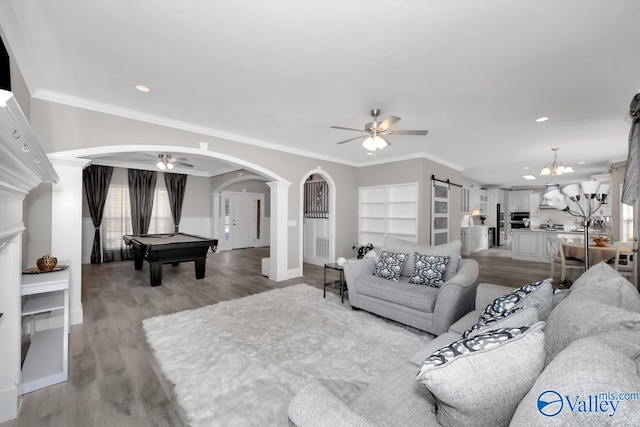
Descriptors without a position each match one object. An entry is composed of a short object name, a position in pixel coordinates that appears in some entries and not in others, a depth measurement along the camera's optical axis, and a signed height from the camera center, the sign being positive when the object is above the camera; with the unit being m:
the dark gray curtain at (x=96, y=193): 6.80 +0.51
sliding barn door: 6.17 +0.08
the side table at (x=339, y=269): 3.82 -0.78
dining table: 4.68 -0.62
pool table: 4.69 -0.67
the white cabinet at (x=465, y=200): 9.30 +0.57
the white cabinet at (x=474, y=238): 8.88 -0.76
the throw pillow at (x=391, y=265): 3.47 -0.66
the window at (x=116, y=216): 7.17 -0.07
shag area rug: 1.92 -1.32
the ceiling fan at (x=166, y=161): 5.58 +1.12
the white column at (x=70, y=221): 3.12 -0.09
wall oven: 10.91 -0.05
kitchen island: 7.28 -0.73
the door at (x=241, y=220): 9.42 -0.20
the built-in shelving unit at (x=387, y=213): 6.12 +0.07
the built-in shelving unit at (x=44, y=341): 2.10 -1.25
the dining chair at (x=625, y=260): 4.34 -0.72
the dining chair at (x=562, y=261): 4.85 -0.81
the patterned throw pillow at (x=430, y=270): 3.19 -0.66
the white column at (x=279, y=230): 5.27 -0.30
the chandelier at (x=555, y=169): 5.63 +1.03
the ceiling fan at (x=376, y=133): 3.22 +1.01
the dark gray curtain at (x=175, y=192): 8.18 +0.68
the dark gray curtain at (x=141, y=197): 7.54 +0.48
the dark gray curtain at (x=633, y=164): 2.20 +0.46
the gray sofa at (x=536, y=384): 0.65 -0.49
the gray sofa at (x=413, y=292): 2.69 -0.85
